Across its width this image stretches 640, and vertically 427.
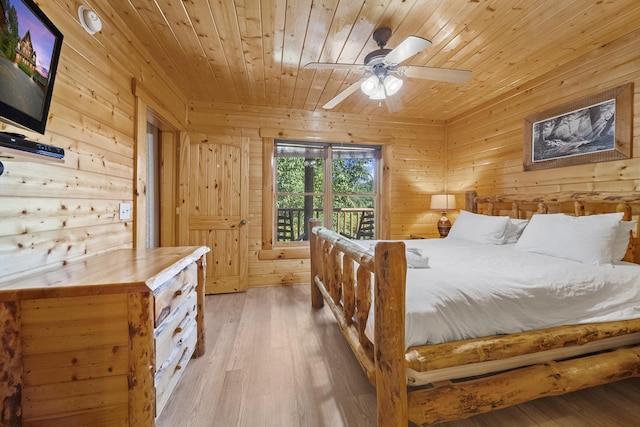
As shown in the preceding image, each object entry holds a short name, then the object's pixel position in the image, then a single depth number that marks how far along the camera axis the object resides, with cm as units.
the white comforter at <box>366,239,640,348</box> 121
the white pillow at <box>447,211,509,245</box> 266
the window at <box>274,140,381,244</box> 389
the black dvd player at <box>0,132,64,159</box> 78
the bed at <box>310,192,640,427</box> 109
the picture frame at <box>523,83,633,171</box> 211
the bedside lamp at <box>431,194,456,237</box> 364
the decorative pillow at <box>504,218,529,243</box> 262
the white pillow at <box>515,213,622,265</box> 180
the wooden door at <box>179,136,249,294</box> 324
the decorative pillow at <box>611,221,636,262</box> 185
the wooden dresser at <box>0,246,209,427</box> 91
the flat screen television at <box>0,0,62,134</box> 92
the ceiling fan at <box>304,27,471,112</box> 187
